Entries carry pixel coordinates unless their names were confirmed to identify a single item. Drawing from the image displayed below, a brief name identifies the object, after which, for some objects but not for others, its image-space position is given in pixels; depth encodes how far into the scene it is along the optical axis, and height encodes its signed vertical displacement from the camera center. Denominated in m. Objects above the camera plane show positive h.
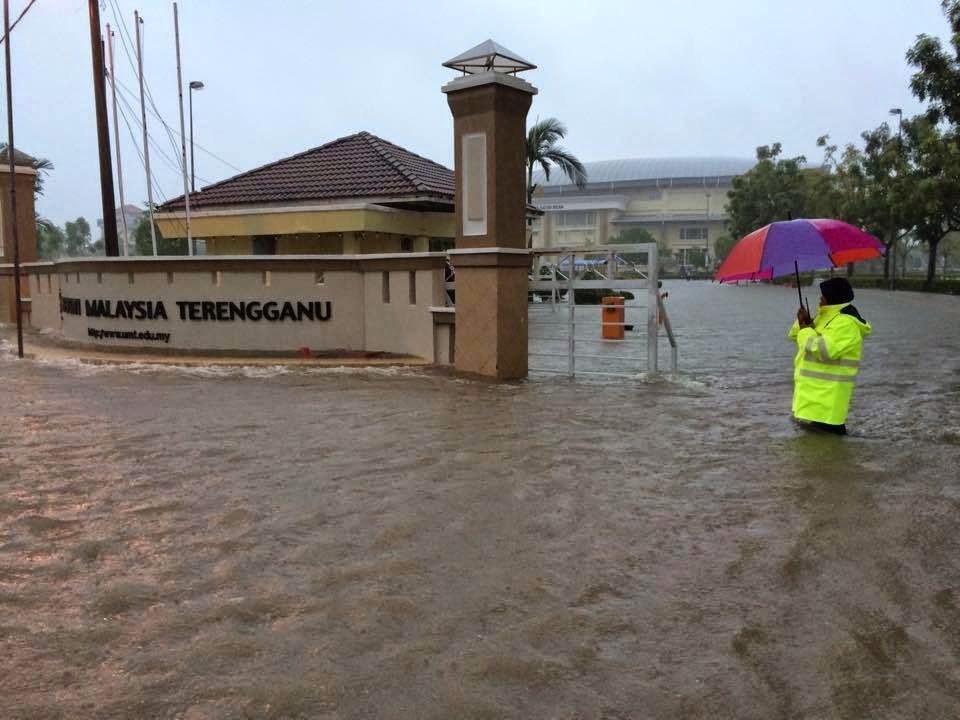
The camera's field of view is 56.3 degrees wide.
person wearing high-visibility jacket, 7.94 -0.77
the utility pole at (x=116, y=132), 21.07 +3.30
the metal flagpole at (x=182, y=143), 21.02 +3.13
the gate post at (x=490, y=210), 12.34 +0.83
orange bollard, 19.16 -1.11
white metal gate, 11.74 -0.99
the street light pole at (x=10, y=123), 14.94 +2.49
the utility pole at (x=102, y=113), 19.67 +3.50
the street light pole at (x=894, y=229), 44.36 +2.06
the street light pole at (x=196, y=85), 31.01 +6.43
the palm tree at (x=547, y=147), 37.22 +5.07
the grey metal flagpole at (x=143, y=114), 22.55 +3.95
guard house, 20.83 +1.52
